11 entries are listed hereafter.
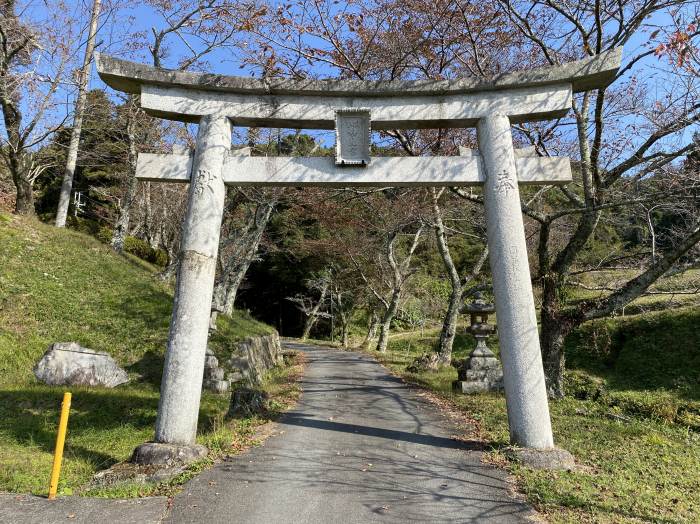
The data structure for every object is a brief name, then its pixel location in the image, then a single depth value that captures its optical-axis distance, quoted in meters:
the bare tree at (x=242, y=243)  15.88
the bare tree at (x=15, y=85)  12.61
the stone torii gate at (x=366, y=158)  5.70
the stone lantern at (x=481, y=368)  10.32
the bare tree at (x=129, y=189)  15.74
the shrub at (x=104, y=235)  21.37
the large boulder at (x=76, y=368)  8.84
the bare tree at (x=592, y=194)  7.79
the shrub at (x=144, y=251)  21.10
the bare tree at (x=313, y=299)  28.57
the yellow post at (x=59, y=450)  4.34
